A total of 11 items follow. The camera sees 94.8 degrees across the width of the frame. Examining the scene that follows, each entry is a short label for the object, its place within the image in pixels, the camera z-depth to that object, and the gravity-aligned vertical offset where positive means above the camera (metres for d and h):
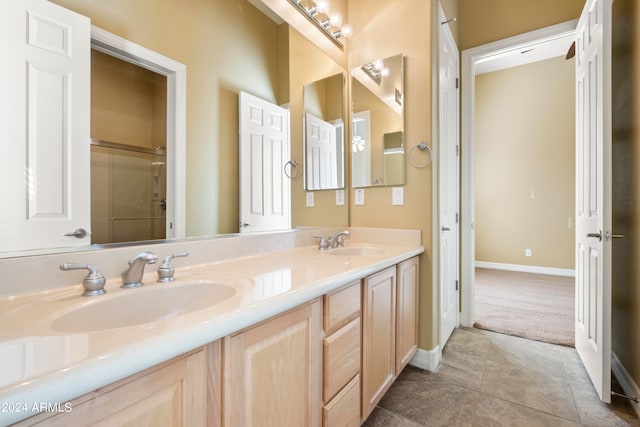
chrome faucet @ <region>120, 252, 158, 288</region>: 0.89 -0.18
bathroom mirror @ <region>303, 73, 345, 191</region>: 1.96 +0.56
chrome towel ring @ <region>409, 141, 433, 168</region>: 1.88 +0.39
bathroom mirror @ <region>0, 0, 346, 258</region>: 1.09 +0.60
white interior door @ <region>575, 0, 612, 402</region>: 1.48 +0.11
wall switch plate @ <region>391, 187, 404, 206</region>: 2.00 +0.11
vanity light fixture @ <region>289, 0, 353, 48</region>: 1.85 +1.32
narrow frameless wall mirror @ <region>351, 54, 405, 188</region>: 1.99 +0.64
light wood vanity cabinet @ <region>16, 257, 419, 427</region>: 0.53 -0.42
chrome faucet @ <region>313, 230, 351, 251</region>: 1.81 -0.18
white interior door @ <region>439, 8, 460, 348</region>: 2.04 +0.23
